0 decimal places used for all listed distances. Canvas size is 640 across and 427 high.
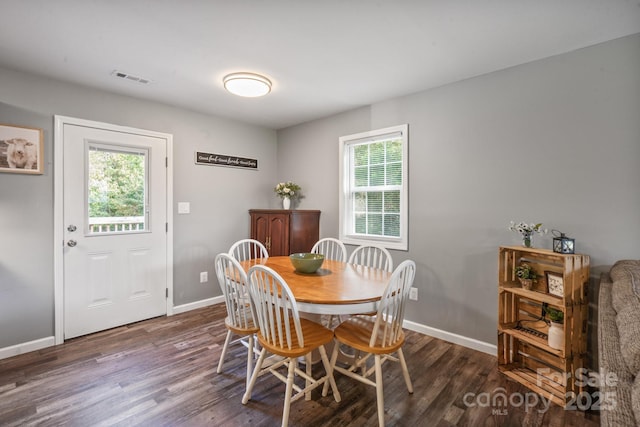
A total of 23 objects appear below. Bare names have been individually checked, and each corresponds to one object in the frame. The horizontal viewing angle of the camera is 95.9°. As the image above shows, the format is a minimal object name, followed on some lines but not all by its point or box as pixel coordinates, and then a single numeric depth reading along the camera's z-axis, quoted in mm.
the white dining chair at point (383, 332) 1652
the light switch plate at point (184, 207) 3379
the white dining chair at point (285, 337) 1587
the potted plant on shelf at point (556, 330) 1886
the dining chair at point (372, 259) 2538
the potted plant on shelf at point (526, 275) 2135
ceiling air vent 2469
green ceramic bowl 2246
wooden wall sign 3549
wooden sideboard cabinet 3512
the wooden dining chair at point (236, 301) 1958
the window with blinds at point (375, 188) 3045
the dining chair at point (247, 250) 3751
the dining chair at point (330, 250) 3359
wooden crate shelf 1838
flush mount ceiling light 2445
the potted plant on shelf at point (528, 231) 2119
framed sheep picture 2357
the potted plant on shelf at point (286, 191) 3895
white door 2688
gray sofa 815
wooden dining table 1671
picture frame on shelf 1949
